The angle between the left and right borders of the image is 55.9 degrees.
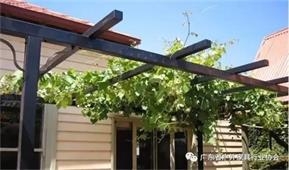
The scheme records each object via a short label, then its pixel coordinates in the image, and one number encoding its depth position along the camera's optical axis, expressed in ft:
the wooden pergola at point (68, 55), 6.40
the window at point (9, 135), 12.92
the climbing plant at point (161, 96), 11.17
